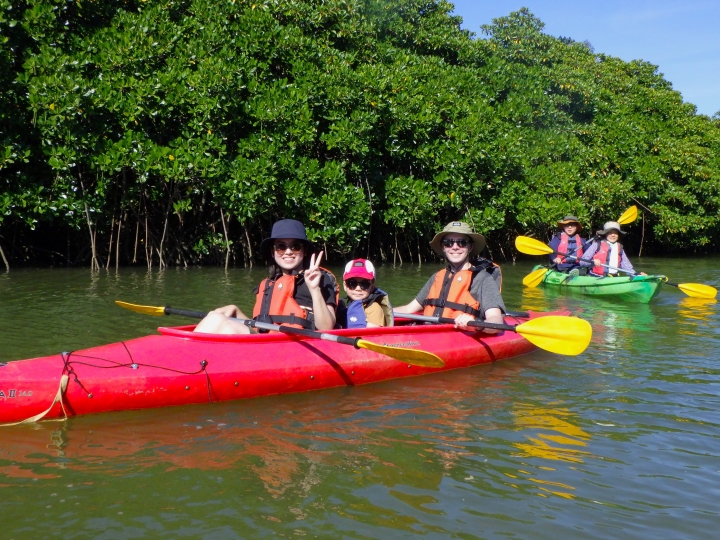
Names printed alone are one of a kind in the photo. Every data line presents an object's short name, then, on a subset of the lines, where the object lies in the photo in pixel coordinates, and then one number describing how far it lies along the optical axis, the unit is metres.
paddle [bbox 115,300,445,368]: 5.72
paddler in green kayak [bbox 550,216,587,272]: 14.04
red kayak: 5.04
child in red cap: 6.62
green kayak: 11.97
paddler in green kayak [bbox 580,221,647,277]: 13.09
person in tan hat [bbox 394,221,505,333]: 7.13
